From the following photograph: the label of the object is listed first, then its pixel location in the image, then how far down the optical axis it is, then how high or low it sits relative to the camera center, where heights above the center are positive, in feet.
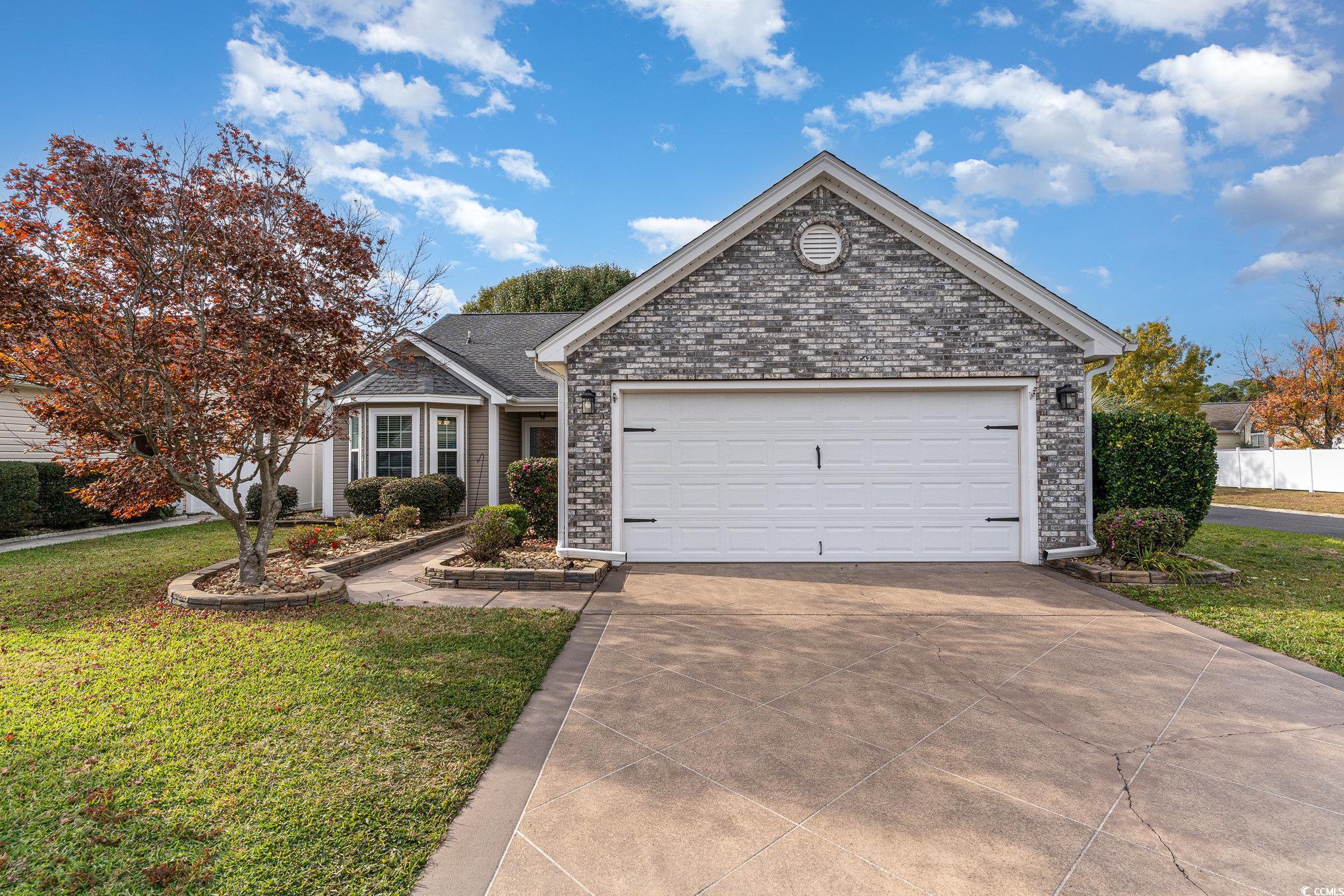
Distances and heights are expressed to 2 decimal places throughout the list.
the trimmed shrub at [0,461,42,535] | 34.22 -3.20
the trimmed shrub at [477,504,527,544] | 26.23 -3.49
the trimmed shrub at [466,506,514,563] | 24.59 -3.99
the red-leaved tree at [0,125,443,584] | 17.63 +4.35
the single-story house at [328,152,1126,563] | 26.58 +2.13
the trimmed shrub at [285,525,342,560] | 26.61 -4.74
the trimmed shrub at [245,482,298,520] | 40.98 -4.26
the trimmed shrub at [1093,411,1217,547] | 25.62 -0.95
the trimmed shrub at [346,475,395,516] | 38.93 -3.61
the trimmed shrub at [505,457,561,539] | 30.55 -2.57
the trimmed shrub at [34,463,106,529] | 37.09 -3.80
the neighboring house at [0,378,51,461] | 38.22 +0.89
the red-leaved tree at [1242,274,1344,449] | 73.51 +7.86
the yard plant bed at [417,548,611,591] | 22.76 -5.37
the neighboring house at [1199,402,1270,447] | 119.34 +3.74
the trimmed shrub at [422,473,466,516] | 40.52 -3.53
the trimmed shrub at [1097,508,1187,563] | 23.86 -3.78
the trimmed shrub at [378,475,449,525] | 36.91 -3.52
